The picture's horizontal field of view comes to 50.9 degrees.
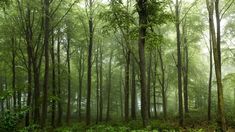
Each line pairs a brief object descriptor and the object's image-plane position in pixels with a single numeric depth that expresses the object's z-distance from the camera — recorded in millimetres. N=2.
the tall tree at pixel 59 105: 23884
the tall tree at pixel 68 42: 23672
